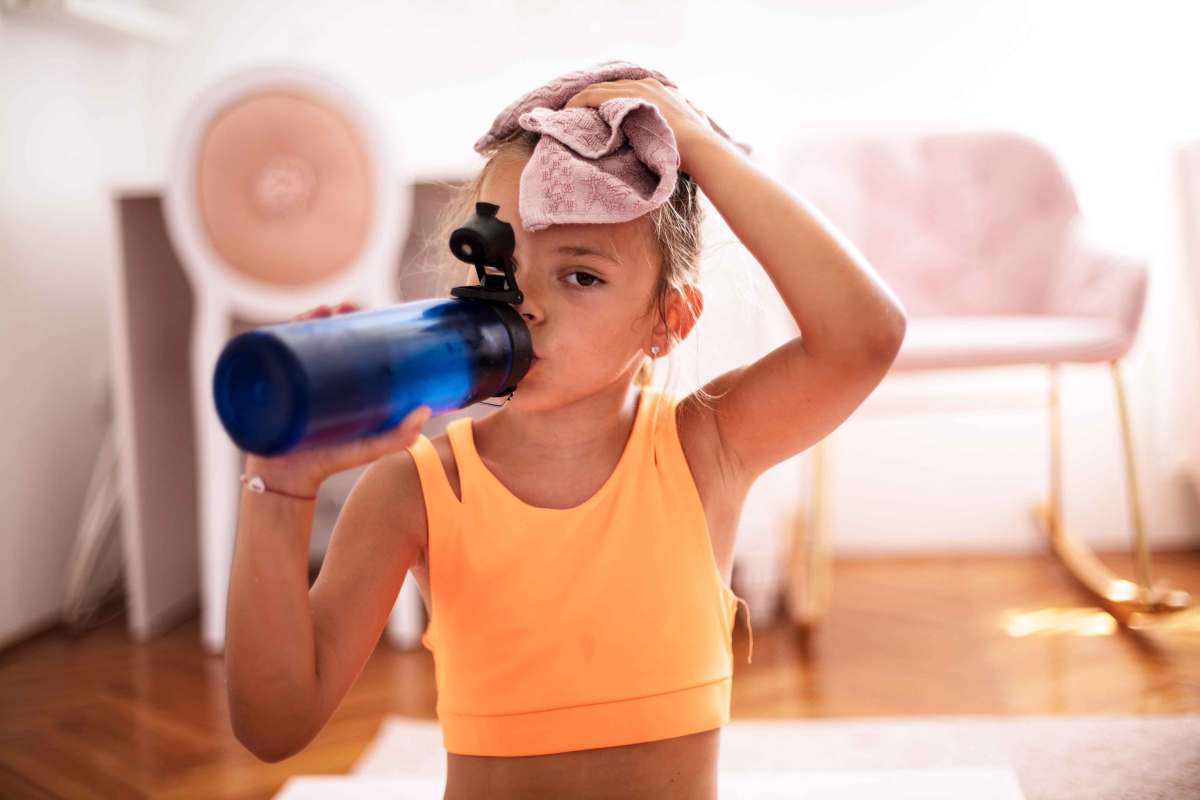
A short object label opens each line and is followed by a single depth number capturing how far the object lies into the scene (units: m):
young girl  0.67
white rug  0.94
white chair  1.54
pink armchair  1.91
